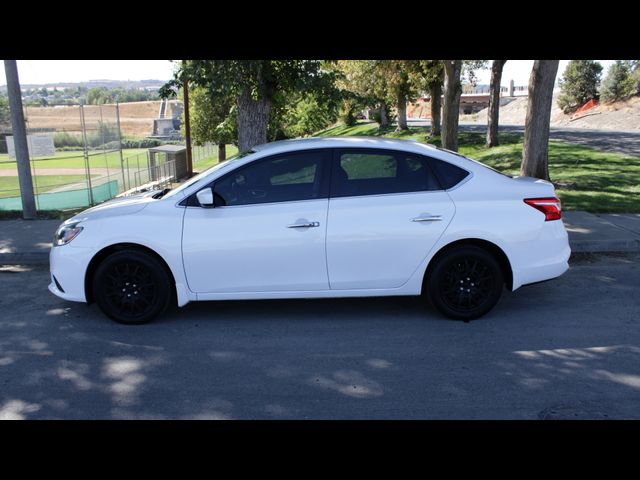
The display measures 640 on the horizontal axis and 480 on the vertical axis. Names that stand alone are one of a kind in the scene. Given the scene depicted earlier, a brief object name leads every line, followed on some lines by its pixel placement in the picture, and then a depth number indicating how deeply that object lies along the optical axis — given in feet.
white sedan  17.49
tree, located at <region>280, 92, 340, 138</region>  34.68
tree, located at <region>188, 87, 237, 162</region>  93.70
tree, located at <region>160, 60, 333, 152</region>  30.35
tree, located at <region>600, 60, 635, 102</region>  143.95
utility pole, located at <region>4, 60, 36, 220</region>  32.40
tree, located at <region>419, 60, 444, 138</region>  89.97
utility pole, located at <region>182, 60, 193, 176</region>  71.46
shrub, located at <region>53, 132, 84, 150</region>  56.70
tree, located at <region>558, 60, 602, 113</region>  158.81
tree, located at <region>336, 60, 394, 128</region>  102.42
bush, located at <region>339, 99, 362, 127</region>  181.57
